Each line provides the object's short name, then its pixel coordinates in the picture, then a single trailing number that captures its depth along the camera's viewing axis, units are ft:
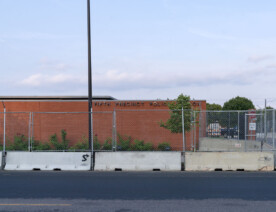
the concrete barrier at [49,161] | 53.11
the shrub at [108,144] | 85.49
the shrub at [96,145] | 85.52
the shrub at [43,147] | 88.07
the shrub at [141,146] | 88.51
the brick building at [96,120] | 102.68
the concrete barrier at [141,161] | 52.29
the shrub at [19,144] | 81.87
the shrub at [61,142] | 90.65
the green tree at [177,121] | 94.43
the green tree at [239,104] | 267.59
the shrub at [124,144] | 89.40
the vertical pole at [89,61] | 71.41
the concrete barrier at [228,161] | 51.88
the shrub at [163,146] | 94.87
